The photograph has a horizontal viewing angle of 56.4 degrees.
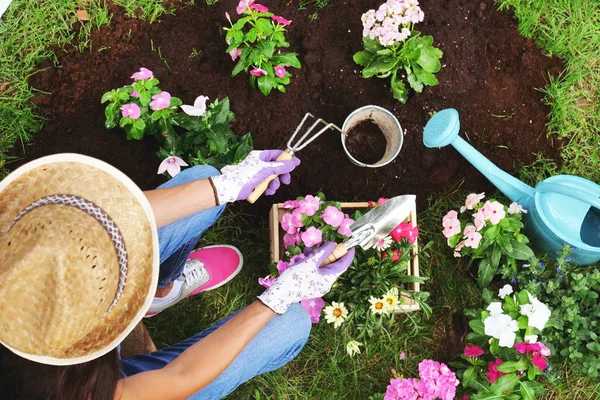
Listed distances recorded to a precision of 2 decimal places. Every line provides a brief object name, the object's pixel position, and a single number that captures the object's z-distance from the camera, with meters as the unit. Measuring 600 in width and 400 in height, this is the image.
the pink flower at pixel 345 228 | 2.21
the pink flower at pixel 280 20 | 2.43
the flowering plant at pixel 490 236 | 2.33
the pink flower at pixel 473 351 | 2.30
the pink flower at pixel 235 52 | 2.60
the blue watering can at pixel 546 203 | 2.42
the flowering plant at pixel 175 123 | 2.41
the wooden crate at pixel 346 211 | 2.48
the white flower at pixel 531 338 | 2.17
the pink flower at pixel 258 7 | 2.42
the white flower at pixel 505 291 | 2.29
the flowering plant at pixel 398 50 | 2.41
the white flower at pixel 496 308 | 2.16
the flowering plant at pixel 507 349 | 2.16
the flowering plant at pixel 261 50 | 2.43
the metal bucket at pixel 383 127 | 2.54
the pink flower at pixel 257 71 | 2.52
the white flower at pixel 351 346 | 2.32
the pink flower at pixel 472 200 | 2.38
